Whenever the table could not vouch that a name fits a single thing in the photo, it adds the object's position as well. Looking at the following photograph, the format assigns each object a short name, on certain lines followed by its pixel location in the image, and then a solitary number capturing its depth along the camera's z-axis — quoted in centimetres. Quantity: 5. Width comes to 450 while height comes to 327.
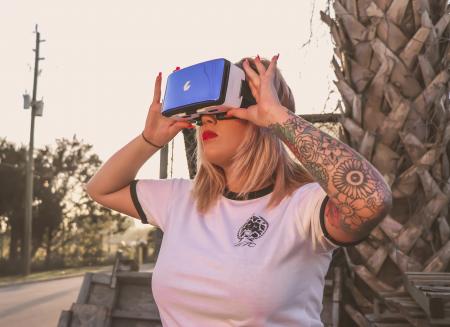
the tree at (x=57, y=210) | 2692
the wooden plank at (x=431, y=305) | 200
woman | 166
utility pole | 2055
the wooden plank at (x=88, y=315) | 446
